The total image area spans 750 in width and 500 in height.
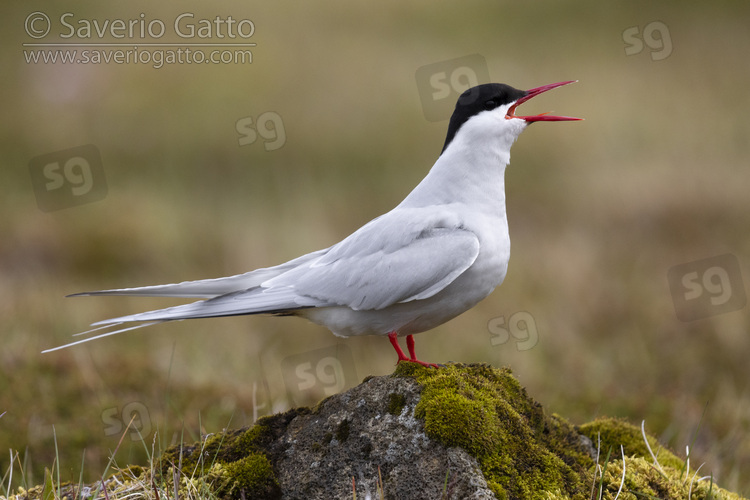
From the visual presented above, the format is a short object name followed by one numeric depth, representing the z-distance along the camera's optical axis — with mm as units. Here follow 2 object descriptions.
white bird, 8078
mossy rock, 6840
